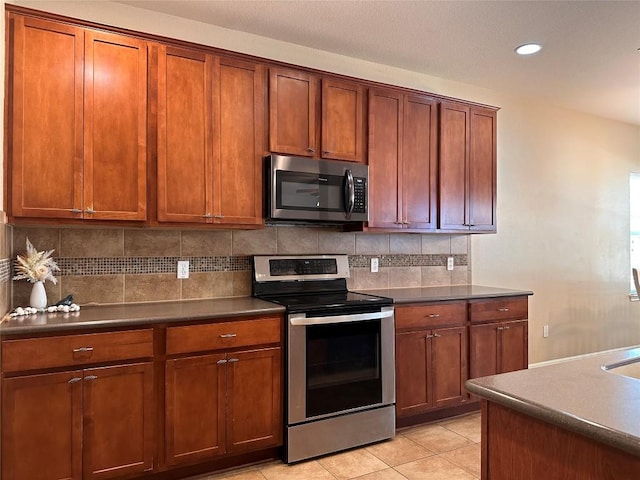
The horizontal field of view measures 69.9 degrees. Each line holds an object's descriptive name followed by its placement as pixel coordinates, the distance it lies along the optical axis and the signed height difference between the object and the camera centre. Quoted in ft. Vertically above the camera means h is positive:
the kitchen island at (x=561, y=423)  3.14 -1.33
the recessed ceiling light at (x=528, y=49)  10.93 +4.69
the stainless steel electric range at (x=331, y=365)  8.77 -2.50
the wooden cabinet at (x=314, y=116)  9.65 +2.77
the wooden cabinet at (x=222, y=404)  7.85 -2.92
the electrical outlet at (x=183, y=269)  9.66 -0.59
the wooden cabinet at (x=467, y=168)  11.94 +1.98
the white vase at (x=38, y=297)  7.82 -0.95
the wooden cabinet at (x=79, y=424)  6.67 -2.82
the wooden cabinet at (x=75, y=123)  7.43 +2.04
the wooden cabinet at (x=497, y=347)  11.17 -2.68
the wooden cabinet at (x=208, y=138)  8.55 +2.01
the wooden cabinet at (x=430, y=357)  10.23 -2.68
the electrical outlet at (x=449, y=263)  13.35 -0.64
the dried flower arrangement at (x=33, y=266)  7.77 -0.42
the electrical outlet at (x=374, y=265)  12.09 -0.63
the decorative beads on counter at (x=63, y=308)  7.91 -1.17
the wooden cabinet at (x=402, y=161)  10.93 +2.00
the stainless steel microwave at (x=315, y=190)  9.39 +1.11
